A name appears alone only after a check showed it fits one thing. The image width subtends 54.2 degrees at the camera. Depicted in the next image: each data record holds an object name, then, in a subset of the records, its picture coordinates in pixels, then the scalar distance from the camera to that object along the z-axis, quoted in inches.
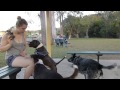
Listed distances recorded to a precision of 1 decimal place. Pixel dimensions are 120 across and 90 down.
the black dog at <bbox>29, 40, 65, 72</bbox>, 85.0
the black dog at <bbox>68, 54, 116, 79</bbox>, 86.5
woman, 67.1
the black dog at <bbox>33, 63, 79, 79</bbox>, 61.5
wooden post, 112.0
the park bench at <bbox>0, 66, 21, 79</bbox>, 63.7
